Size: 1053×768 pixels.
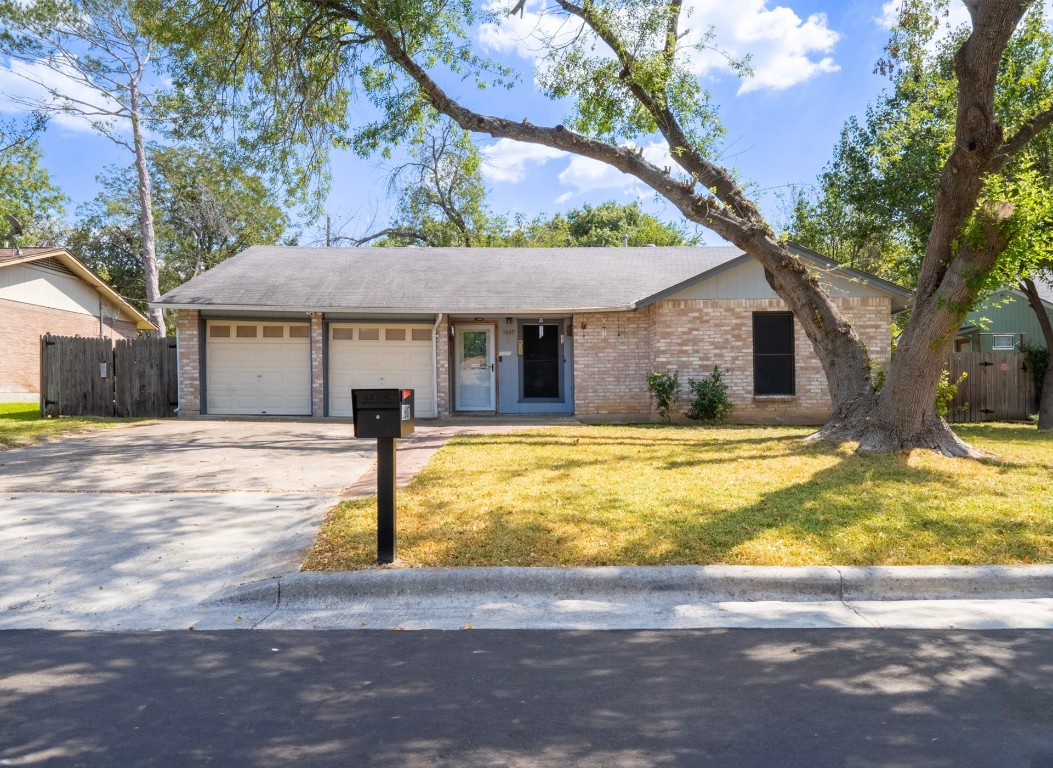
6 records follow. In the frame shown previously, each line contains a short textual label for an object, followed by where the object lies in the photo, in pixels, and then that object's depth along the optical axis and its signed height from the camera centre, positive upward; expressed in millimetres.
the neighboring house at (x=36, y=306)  23062 +2902
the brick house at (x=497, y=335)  15633 +1112
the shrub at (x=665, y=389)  15264 -146
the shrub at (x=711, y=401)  15156 -409
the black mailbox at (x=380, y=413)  5215 -200
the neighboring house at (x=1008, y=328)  23156 +1632
